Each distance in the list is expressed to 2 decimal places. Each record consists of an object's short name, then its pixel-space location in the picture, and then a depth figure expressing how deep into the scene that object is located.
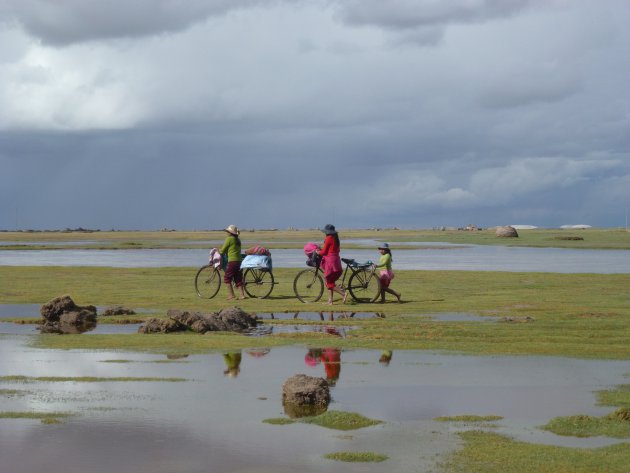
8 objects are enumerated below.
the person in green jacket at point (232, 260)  29.80
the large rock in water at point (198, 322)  21.30
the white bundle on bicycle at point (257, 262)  29.83
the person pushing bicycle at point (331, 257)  27.89
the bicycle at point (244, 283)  30.84
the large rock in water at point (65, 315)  23.02
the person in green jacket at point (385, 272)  29.16
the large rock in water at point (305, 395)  12.67
